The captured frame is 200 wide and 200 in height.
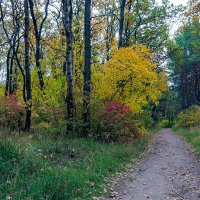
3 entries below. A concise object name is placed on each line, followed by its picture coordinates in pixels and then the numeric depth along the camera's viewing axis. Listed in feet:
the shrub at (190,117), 92.47
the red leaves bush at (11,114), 45.88
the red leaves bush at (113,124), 43.29
